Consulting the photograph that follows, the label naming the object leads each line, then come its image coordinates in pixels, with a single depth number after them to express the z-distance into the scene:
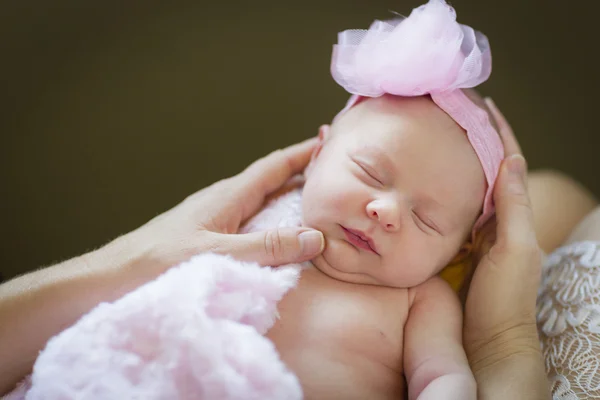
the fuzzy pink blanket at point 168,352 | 0.37
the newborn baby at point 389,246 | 0.44
